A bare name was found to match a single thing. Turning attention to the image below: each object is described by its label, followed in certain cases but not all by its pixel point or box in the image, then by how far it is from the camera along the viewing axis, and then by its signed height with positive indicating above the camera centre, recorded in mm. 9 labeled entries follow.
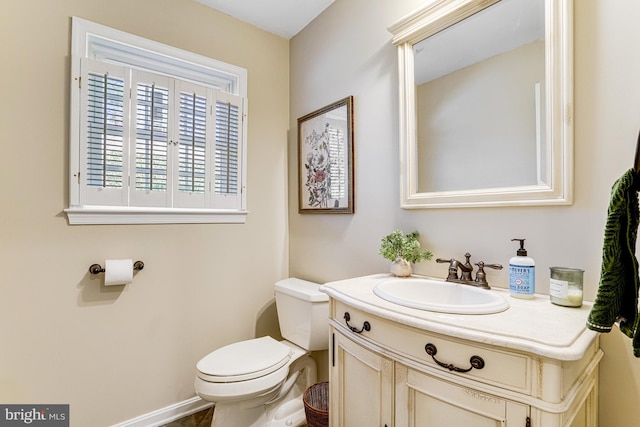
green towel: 650 -109
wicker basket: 1466 -964
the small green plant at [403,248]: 1358 -140
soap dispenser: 1015 -195
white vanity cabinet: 689 -403
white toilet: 1428 -753
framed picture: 1784 +363
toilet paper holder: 1559 -267
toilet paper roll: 1558 -284
